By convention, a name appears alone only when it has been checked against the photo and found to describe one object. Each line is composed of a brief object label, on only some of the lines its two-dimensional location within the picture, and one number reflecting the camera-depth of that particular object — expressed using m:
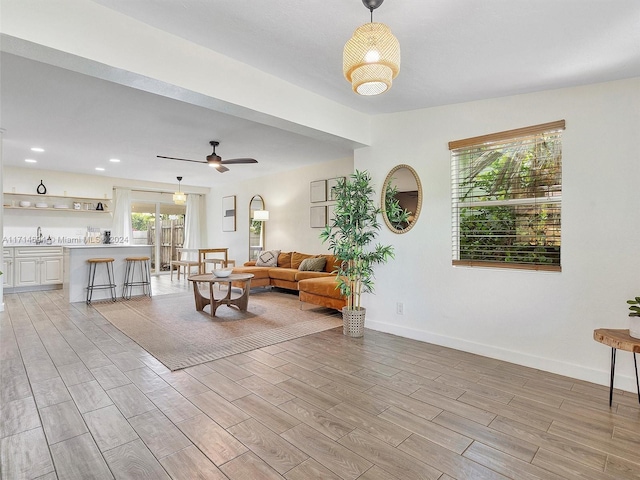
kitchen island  5.63
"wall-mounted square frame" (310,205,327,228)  6.64
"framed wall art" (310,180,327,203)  6.65
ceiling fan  5.05
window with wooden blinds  2.88
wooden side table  2.08
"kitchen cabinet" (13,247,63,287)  6.49
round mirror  3.70
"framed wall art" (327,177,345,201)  6.48
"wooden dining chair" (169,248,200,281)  8.08
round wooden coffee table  4.77
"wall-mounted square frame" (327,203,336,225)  6.47
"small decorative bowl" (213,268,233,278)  4.80
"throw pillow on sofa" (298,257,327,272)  6.06
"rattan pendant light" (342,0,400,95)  1.68
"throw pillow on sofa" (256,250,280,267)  7.12
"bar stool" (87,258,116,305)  5.67
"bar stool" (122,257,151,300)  6.15
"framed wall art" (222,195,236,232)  9.02
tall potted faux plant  3.82
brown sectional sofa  4.76
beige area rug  3.35
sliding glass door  9.16
